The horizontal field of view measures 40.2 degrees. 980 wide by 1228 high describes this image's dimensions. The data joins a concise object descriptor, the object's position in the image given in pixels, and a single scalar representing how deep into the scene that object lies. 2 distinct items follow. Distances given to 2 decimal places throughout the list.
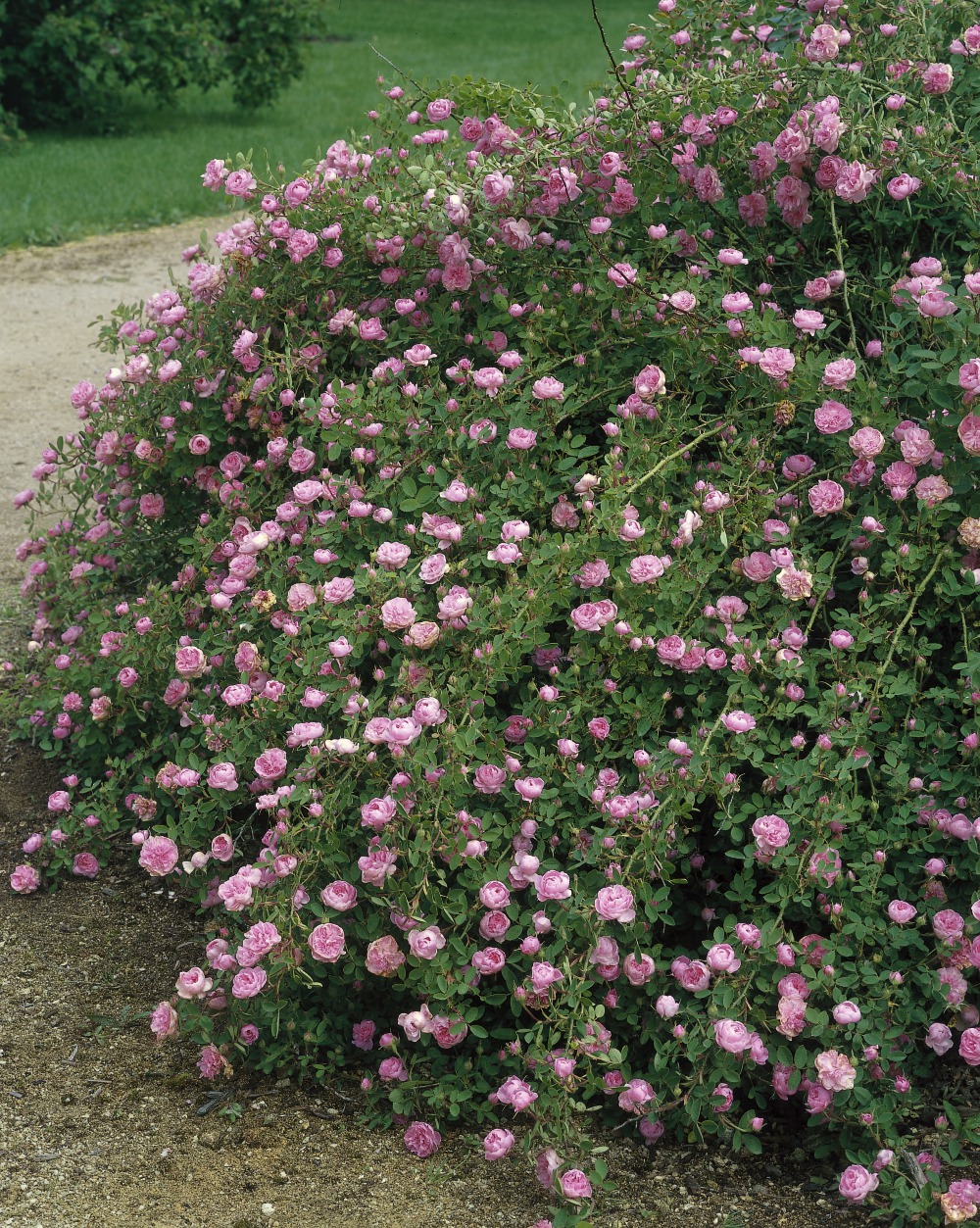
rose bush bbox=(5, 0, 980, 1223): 2.26
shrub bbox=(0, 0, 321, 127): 10.79
